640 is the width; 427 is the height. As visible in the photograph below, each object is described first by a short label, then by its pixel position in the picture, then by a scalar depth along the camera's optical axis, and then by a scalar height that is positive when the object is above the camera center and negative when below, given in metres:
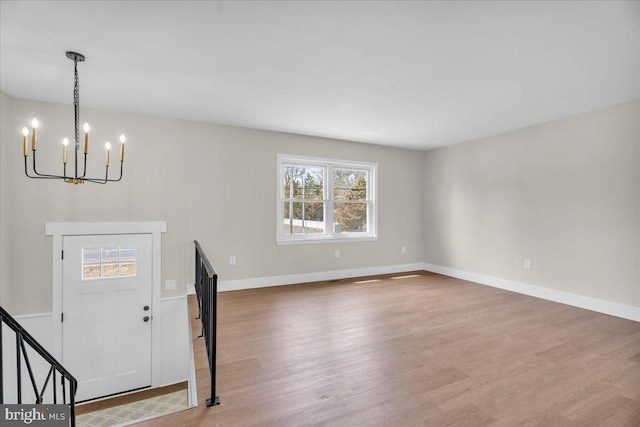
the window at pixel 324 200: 4.93 +0.22
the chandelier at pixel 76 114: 2.12 +0.84
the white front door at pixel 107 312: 3.57 -1.15
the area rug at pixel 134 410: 3.32 -2.16
